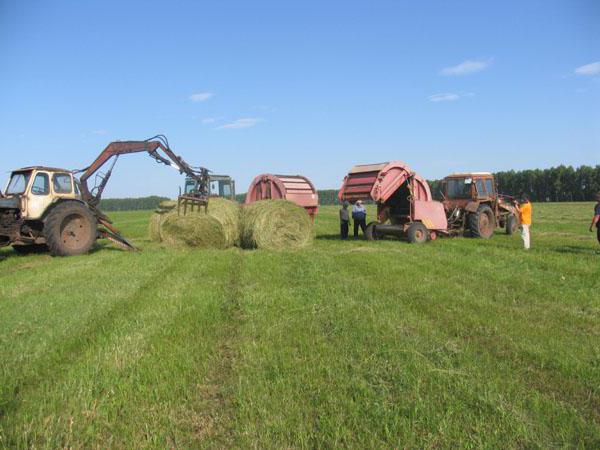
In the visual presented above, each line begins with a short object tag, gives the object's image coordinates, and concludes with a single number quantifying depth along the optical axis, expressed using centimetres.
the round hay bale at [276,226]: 1238
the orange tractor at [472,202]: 1554
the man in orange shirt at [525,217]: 1252
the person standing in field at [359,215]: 1553
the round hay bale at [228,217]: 1284
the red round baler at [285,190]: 1780
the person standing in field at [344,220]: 1570
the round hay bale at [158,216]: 1442
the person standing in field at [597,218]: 1112
